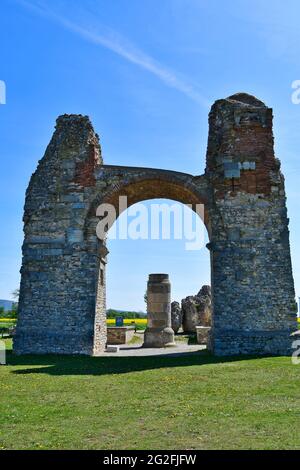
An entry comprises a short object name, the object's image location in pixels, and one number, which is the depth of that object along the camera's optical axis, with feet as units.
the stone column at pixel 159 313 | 63.46
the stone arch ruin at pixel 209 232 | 46.93
